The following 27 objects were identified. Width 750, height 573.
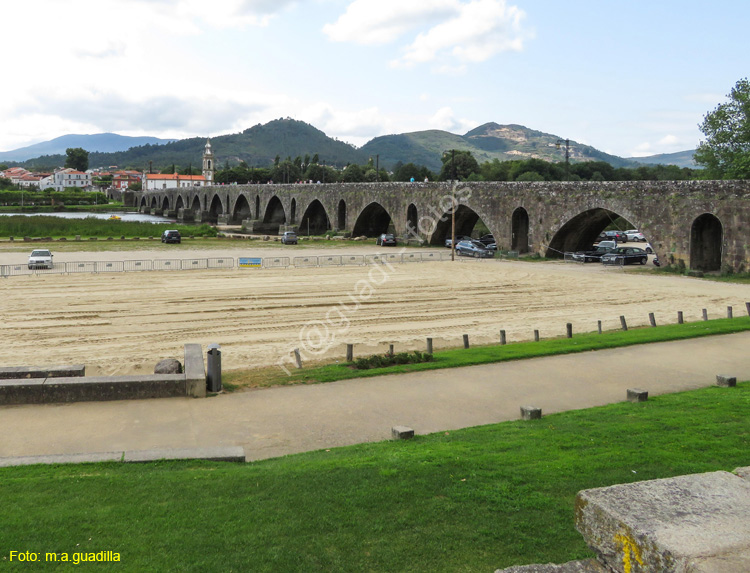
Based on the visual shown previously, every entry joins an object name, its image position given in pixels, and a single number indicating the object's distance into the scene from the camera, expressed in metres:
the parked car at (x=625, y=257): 43.19
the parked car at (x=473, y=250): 49.16
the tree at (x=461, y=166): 120.12
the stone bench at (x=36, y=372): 12.80
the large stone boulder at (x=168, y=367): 13.59
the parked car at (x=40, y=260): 38.12
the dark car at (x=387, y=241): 60.06
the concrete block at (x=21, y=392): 11.50
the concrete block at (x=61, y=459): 8.08
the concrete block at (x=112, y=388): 11.75
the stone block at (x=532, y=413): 10.58
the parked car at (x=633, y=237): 65.61
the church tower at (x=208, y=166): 169.88
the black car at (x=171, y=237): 60.56
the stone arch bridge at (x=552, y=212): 36.44
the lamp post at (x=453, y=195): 54.20
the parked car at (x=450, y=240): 57.00
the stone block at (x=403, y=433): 9.42
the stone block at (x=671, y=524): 3.23
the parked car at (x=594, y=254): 45.38
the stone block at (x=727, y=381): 12.86
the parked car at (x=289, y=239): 62.94
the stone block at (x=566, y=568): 3.95
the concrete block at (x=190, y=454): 8.34
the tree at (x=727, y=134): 57.97
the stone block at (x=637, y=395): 11.69
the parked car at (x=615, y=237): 64.05
